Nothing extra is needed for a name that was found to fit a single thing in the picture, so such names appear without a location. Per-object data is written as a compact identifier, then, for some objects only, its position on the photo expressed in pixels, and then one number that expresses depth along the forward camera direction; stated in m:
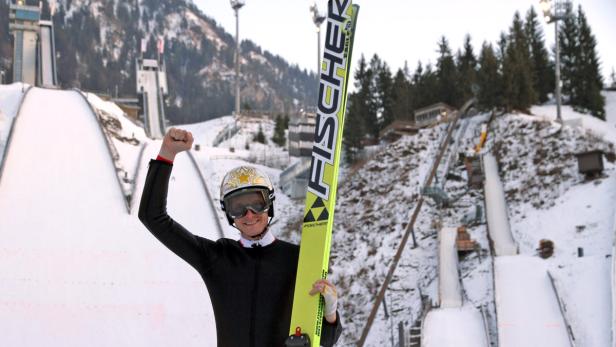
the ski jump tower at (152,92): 56.15
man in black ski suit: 3.20
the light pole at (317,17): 40.75
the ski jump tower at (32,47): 57.28
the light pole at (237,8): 56.53
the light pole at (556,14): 31.30
